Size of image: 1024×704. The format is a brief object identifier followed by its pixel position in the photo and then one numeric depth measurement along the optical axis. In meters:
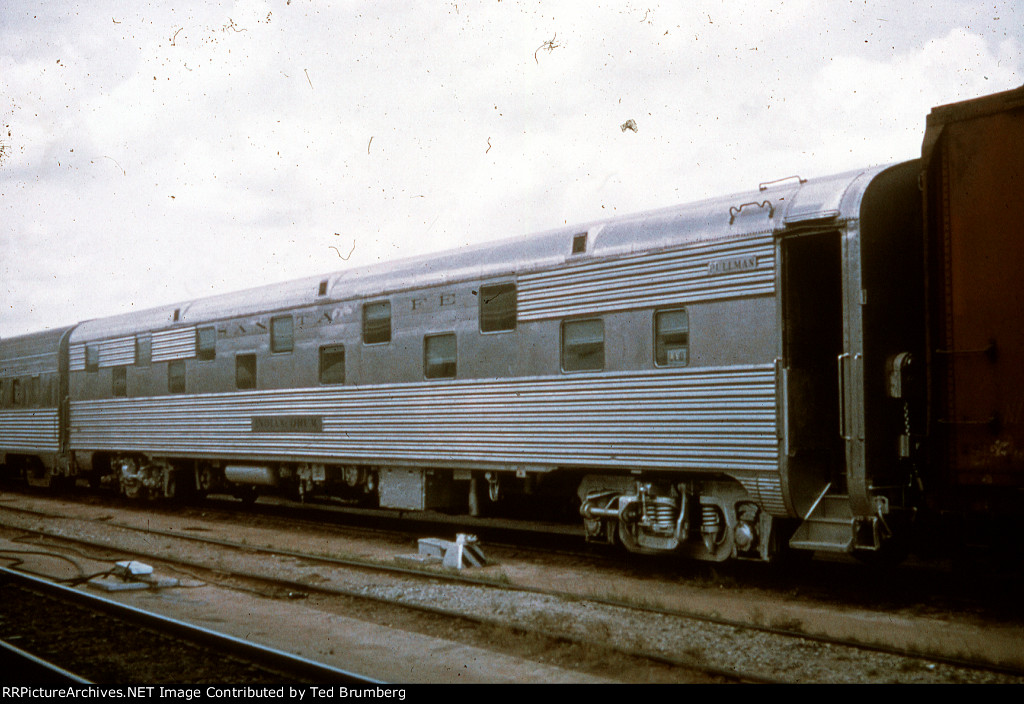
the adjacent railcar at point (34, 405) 21.17
